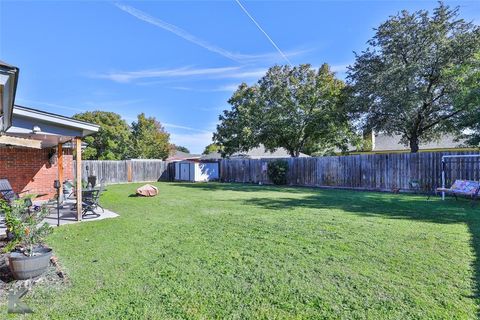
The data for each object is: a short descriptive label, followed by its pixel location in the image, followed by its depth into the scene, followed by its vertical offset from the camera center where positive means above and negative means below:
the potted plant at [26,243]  3.37 -1.00
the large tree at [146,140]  36.66 +2.98
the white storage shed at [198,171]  22.09 -0.69
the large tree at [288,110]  22.39 +4.02
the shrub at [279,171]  18.00 -0.61
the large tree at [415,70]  15.11 +4.82
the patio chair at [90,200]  7.53 -0.98
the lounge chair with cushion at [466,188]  8.37 -0.87
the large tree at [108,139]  35.16 +2.97
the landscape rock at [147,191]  11.84 -1.17
